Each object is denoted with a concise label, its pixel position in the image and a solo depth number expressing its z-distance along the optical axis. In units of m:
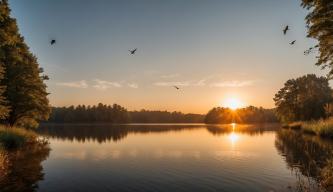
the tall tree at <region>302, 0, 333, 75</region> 20.09
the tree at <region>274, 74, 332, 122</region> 91.38
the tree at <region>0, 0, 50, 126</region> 40.78
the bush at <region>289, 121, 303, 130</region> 87.54
